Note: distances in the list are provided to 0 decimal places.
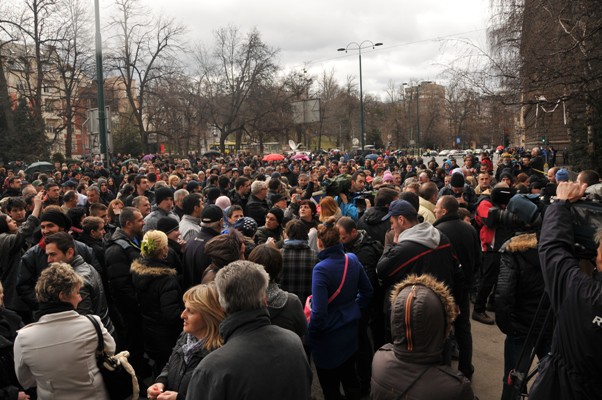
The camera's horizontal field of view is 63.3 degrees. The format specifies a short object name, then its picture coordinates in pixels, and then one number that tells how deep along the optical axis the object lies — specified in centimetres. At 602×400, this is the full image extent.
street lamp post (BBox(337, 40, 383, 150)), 3147
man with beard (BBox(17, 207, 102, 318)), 447
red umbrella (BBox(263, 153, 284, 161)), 3147
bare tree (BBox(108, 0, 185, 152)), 3816
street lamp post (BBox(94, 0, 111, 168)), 1305
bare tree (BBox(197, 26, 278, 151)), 4659
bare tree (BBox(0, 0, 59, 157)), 2844
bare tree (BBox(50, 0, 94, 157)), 3091
